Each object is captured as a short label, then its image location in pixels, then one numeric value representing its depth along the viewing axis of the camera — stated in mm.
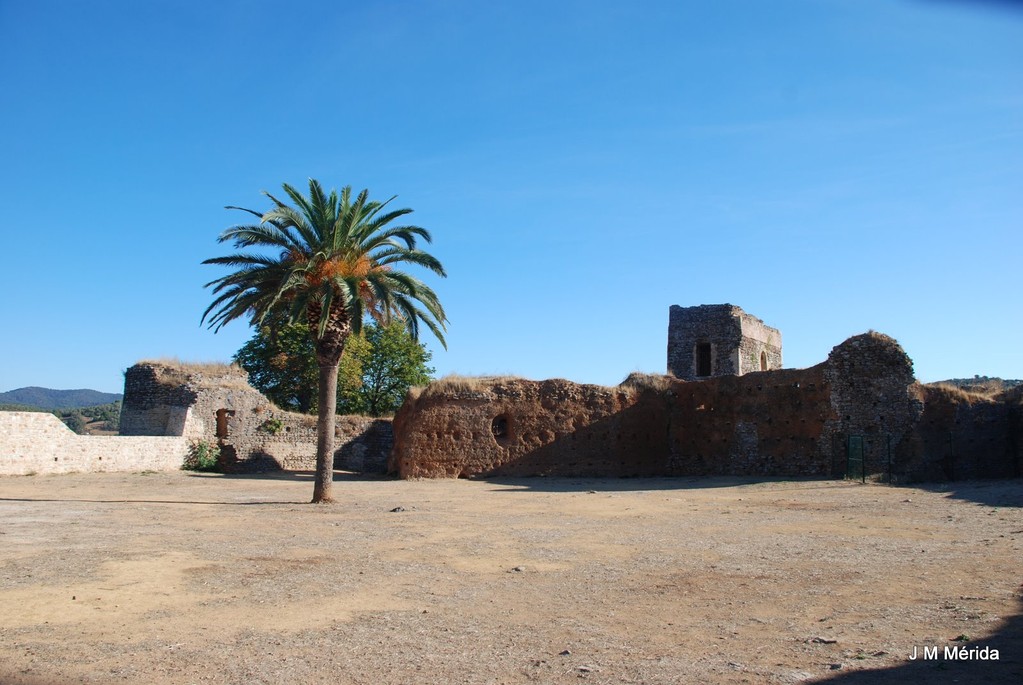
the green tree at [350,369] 41375
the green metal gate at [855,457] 22234
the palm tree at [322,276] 17172
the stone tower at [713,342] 35500
